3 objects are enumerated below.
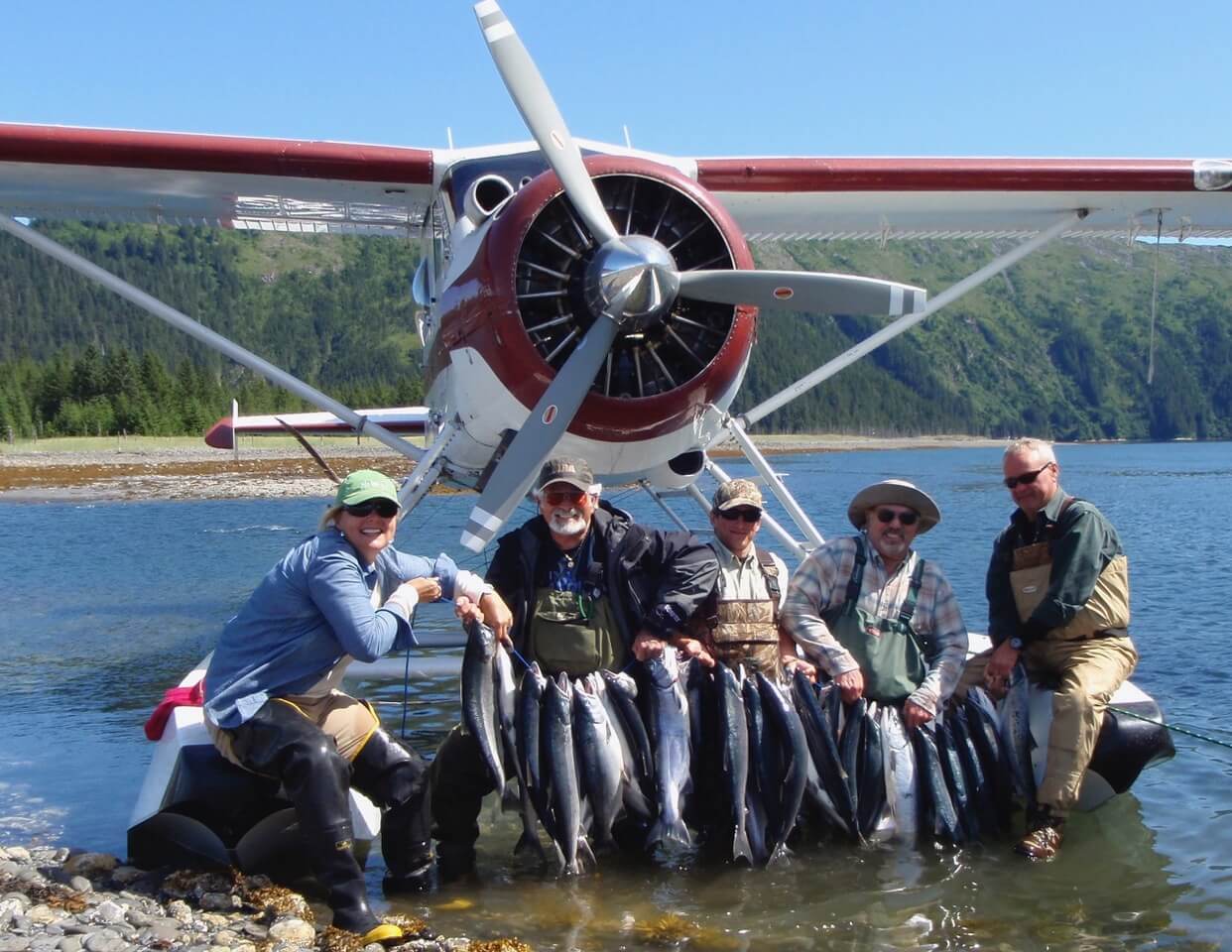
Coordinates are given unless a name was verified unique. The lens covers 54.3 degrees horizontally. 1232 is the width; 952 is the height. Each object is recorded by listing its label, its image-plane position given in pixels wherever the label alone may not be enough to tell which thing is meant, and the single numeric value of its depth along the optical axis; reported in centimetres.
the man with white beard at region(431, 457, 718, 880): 433
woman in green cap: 371
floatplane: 557
